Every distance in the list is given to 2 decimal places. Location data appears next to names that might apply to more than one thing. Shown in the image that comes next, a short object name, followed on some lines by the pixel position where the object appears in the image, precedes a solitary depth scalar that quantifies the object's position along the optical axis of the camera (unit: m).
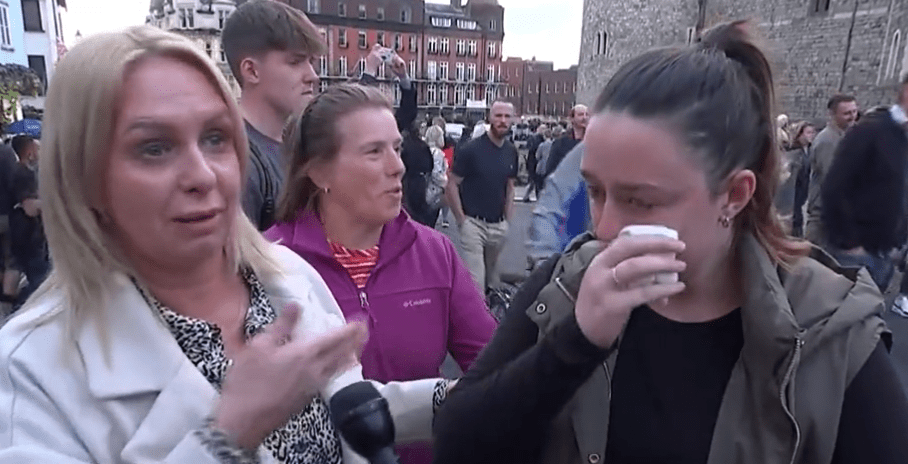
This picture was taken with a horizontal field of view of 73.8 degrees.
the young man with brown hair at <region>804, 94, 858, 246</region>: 6.25
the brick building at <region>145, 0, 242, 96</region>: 49.19
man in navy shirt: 5.68
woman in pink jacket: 2.05
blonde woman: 1.01
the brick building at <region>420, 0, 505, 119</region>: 65.31
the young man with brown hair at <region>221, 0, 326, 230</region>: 2.80
